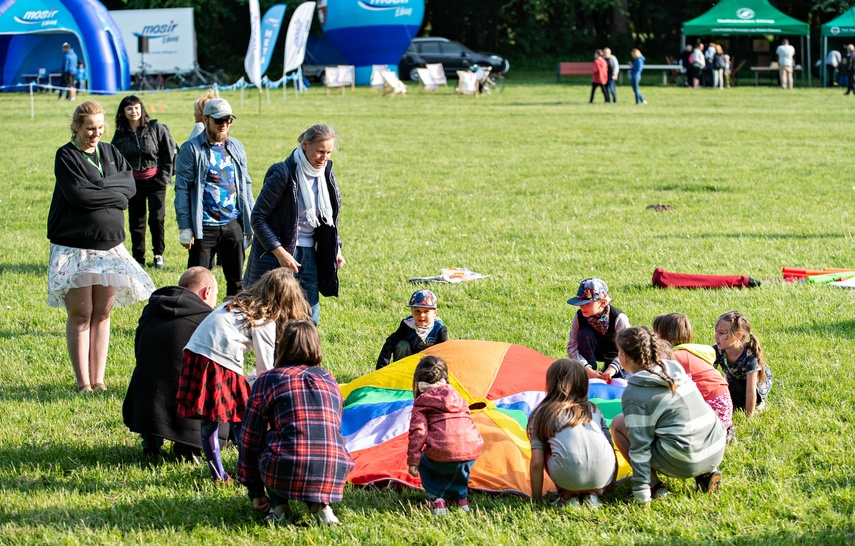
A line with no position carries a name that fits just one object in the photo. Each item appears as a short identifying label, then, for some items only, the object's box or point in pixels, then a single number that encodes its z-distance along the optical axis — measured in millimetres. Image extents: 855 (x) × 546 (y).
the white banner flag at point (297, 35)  31359
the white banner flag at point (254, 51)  25531
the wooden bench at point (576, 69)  44719
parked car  45406
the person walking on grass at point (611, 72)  31375
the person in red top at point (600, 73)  31250
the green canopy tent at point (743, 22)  41031
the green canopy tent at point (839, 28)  40438
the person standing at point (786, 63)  38706
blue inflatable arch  35781
